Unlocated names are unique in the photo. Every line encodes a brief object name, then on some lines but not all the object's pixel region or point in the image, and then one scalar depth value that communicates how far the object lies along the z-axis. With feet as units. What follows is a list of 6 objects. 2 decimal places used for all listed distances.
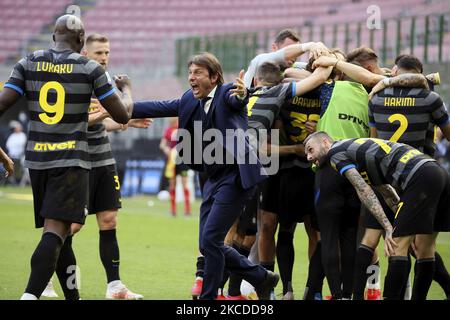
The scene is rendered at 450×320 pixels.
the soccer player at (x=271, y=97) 50.98
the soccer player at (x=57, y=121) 44.16
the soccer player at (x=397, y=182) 46.42
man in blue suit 47.03
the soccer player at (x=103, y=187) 57.88
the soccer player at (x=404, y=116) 51.16
